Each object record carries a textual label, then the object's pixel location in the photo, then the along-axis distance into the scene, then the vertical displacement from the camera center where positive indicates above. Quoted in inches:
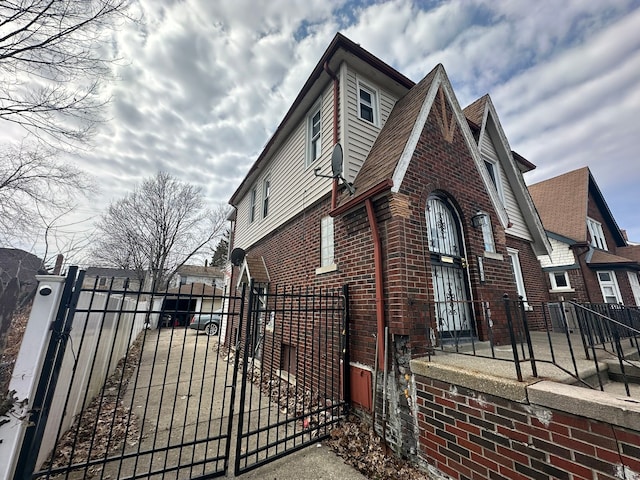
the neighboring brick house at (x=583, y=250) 408.8 +101.9
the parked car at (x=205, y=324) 732.0 -54.6
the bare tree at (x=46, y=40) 178.1 +185.7
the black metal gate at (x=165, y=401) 107.0 -72.1
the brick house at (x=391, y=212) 159.4 +74.1
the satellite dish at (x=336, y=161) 197.2 +108.8
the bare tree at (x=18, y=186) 257.6 +116.1
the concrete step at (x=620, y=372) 119.1 -28.9
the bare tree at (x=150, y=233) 888.3 +246.2
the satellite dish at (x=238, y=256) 432.5 +81.3
